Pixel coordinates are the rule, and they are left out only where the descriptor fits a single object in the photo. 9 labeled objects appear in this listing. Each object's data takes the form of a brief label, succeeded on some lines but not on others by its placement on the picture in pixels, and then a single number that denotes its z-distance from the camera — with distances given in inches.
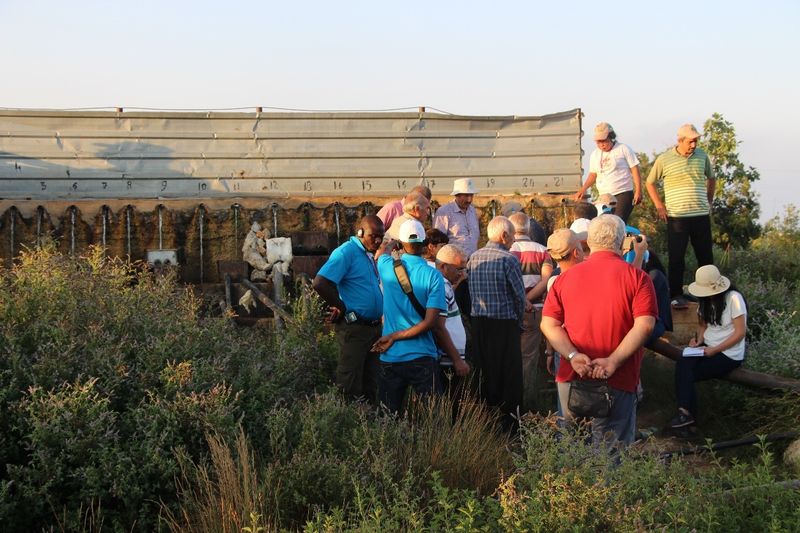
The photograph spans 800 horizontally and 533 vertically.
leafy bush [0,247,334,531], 231.6
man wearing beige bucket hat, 426.6
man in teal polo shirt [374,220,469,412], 299.7
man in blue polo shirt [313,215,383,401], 327.6
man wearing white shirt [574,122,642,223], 463.2
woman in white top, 336.5
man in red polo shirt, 243.3
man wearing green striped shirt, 450.6
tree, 912.3
